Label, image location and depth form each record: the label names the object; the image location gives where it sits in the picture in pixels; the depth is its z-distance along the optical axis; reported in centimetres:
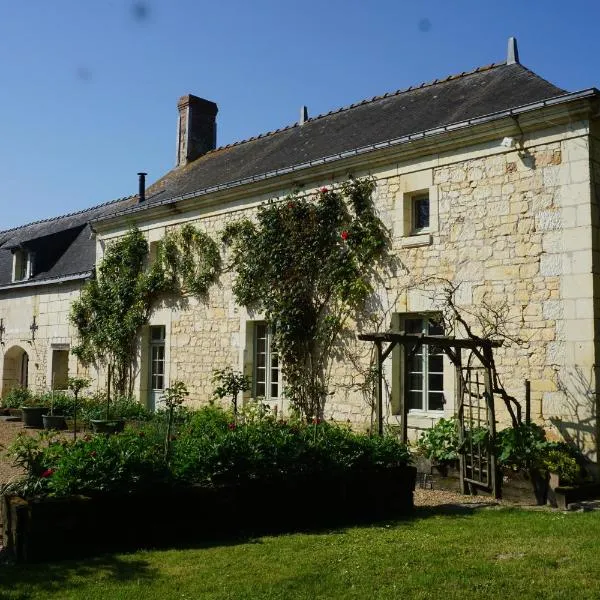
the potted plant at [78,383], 1260
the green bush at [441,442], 791
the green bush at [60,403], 1370
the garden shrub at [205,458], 507
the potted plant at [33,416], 1330
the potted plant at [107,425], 1184
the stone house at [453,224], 787
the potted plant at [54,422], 1274
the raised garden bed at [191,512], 477
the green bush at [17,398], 1550
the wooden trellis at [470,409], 708
